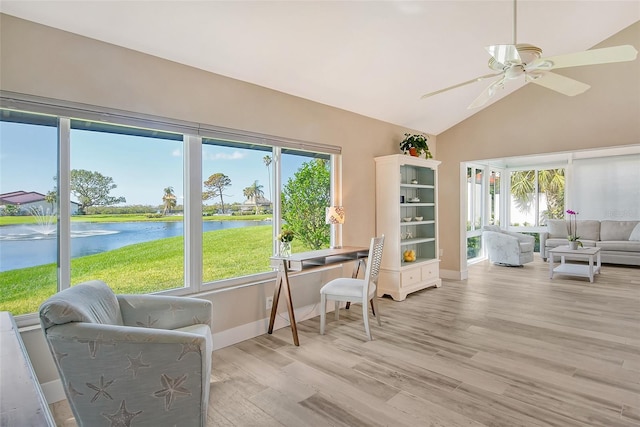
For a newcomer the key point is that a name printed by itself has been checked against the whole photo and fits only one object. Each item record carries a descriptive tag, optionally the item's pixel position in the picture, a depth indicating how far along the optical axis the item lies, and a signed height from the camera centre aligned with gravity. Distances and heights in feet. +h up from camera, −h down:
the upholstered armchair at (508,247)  22.71 -2.20
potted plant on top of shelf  16.48 +3.40
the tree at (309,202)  12.80 +0.55
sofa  22.17 -1.67
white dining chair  10.61 -2.35
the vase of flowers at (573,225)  25.31 -0.80
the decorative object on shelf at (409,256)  16.35 -1.95
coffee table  18.31 -2.87
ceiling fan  6.84 +3.26
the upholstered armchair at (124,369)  4.98 -2.31
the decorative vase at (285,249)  11.10 -1.08
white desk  10.42 -1.51
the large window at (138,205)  7.47 +0.32
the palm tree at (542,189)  28.09 +2.18
